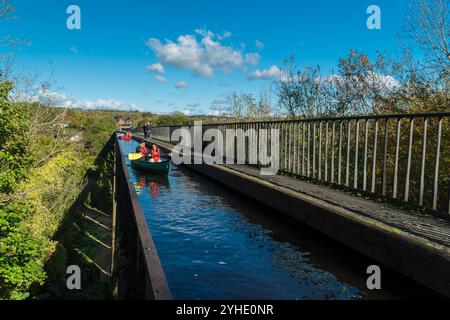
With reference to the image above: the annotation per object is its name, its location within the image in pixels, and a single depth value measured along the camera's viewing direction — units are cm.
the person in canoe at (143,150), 2439
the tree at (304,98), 1323
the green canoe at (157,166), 1903
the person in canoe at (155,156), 2033
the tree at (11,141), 1872
